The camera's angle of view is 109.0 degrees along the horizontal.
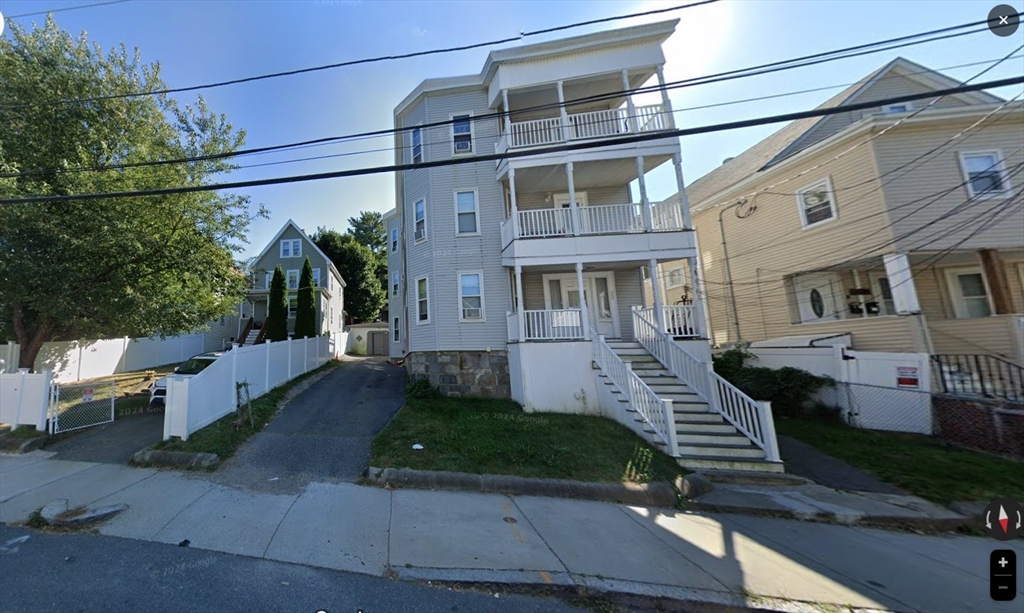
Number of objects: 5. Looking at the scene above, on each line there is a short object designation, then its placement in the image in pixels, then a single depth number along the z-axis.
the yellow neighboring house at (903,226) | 9.88
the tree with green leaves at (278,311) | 18.61
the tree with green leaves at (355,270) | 32.31
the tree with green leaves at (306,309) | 18.75
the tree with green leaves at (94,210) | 7.98
